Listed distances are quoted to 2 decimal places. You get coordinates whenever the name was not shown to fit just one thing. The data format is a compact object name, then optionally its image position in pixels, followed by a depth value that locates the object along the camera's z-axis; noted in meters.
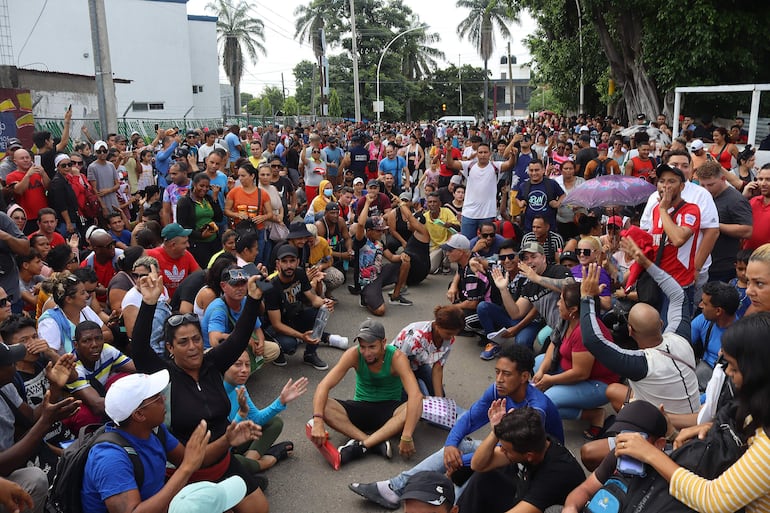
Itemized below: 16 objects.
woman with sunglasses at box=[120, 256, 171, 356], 5.25
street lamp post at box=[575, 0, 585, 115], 23.20
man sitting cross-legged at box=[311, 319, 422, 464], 4.87
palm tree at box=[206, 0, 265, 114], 56.47
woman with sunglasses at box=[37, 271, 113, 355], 4.60
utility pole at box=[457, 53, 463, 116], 68.56
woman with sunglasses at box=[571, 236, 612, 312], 6.24
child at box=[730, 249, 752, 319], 5.05
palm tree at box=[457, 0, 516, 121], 63.82
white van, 46.56
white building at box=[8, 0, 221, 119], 32.62
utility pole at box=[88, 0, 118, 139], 11.99
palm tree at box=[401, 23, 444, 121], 64.62
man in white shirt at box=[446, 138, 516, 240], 9.02
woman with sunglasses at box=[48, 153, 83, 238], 8.20
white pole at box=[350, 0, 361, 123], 29.53
